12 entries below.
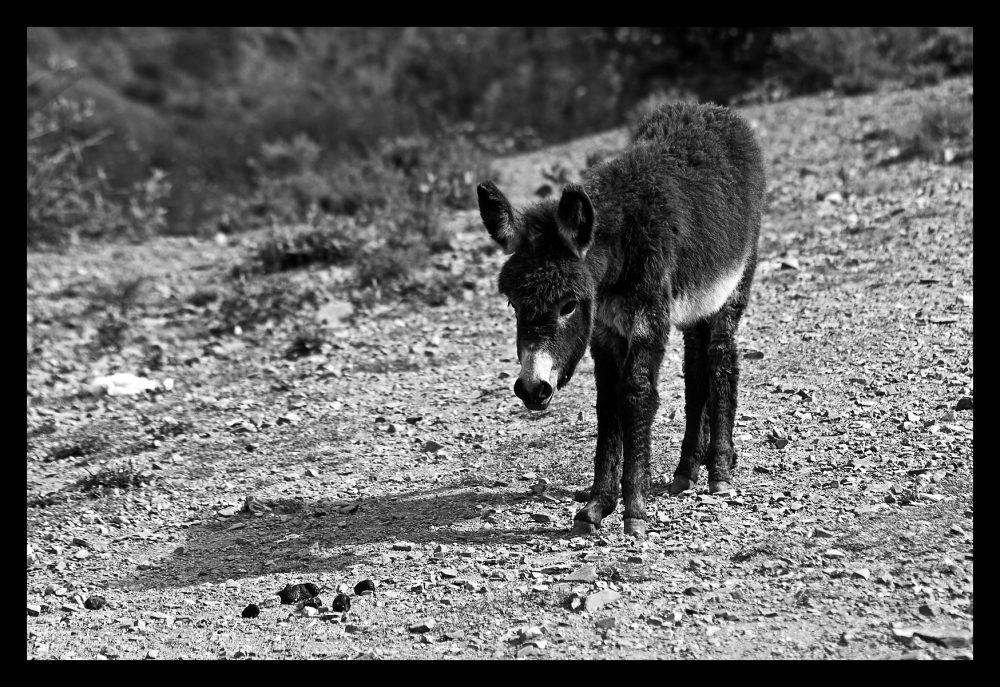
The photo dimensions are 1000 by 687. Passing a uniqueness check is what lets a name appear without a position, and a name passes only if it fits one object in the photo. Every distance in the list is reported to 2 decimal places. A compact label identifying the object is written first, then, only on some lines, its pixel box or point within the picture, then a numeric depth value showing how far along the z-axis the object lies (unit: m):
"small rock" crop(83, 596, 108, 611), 12.79
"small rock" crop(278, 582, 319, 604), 12.16
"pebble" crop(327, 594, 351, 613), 11.76
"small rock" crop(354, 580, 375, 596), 12.11
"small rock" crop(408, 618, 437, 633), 11.20
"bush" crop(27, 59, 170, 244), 29.86
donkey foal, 11.61
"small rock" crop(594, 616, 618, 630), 10.84
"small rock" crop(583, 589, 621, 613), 11.19
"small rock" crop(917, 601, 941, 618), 10.40
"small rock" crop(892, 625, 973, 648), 9.86
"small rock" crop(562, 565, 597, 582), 11.79
